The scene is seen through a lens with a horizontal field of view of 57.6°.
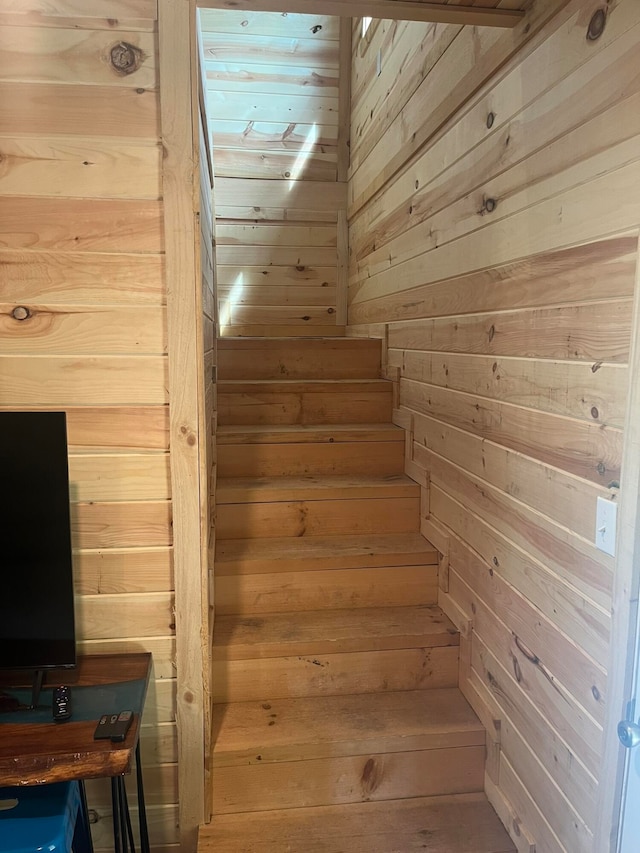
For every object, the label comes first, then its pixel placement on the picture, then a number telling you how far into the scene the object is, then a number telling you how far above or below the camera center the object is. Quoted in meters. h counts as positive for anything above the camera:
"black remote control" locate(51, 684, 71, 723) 1.31 -0.79
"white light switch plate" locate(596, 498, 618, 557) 1.16 -0.34
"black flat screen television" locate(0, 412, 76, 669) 1.28 -0.42
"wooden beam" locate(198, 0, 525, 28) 1.56 +0.94
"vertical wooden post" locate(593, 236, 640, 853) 1.06 -0.48
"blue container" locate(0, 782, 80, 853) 1.15 -0.95
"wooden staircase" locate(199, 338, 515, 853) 1.71 -1.04
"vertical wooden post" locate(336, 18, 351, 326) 4.05 +1.48
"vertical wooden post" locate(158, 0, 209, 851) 1.35 -0.09
